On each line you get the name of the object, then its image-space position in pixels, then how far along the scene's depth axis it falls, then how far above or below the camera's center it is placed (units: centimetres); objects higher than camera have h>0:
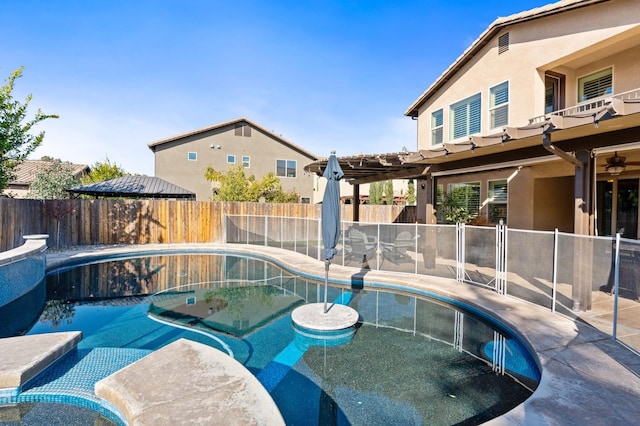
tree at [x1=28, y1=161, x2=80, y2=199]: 1894 +148
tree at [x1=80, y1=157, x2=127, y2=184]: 2492 +292
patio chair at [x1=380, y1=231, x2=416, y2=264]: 916 -111
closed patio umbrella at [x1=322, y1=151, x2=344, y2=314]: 624 +2
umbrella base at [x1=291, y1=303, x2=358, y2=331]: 565 -198
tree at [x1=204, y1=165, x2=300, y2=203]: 1881 +131
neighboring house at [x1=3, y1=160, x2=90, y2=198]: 2198 +238
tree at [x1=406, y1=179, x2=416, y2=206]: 2805 +132
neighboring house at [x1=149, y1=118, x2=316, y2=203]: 2175 +379
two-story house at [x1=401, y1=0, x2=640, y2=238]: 598 +262
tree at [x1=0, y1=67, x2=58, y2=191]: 1051 +256
